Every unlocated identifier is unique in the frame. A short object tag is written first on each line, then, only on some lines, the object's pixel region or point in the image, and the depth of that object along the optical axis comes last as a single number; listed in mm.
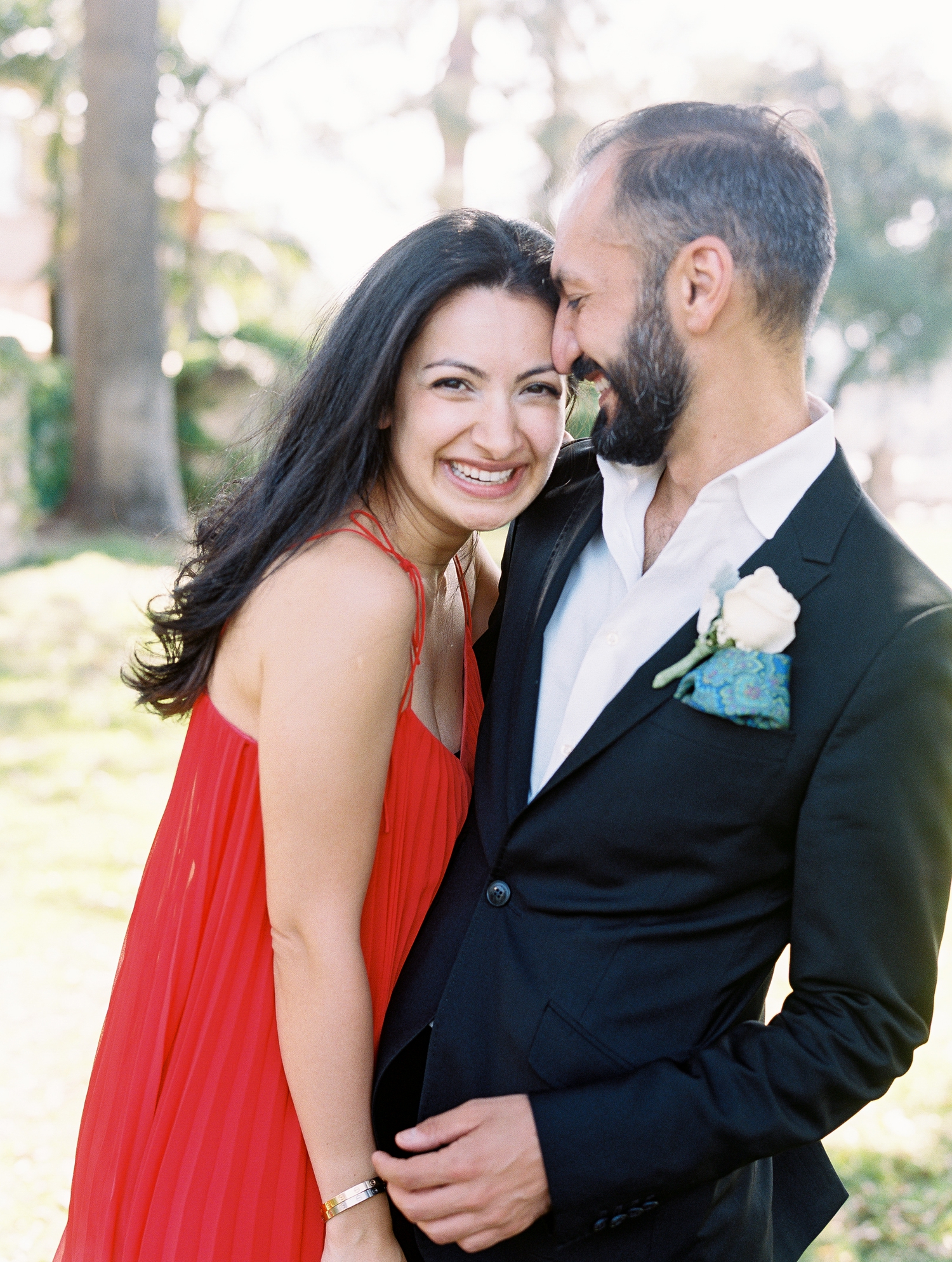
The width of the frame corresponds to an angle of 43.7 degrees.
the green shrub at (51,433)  13891
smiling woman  2119
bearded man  1915
